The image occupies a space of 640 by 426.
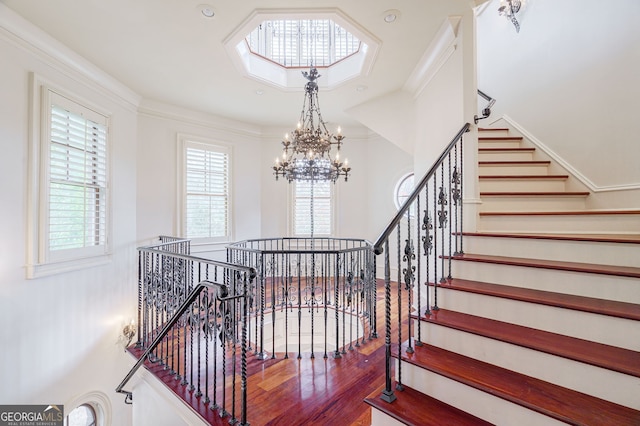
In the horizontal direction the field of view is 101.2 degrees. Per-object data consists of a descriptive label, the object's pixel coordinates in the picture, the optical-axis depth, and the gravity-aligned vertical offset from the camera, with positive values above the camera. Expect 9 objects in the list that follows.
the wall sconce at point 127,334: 4.13 -1.84
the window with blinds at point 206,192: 5.40 +0.55
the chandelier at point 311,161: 3.42 +0.79
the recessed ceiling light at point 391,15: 2.82 +2.21
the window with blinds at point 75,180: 3.22 +0.51
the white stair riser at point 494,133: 3.82 +1.25
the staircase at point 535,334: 1.29 -0.71
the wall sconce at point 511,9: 3.84 +3.12
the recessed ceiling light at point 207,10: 2.70 +2.17
